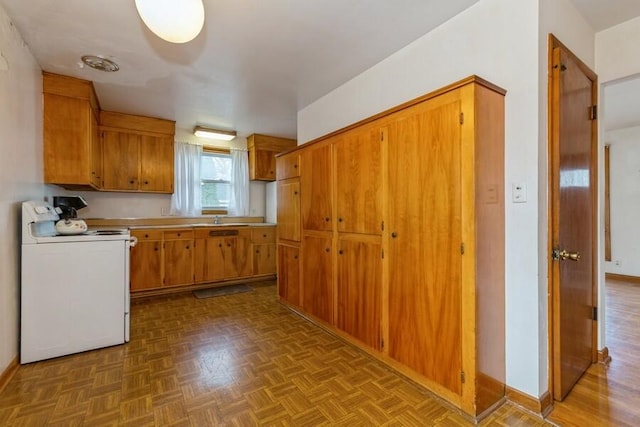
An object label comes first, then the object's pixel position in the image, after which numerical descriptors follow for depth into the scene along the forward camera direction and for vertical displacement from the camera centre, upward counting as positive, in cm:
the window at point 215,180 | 504 +57
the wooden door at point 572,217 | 174 -3
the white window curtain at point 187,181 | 470 +51
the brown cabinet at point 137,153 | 404 +86
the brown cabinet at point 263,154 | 520 +105
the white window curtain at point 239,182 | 524 +55
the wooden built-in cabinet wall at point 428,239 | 164 -16
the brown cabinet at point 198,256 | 405 -62
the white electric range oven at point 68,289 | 231 -61
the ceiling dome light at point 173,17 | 143 +97
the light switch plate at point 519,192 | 171 +12
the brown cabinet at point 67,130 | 290 +83
